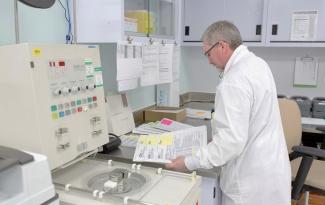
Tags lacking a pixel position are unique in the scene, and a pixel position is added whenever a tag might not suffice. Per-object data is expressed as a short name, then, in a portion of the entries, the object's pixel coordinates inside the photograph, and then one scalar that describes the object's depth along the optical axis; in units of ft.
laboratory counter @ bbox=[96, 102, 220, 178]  4.37
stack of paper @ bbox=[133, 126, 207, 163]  4.60
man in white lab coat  4.09
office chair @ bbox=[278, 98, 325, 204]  5.75
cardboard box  7.13
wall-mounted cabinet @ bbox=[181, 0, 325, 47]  8.39
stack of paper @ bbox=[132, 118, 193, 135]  6.27
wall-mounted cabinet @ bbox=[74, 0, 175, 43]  5.05
